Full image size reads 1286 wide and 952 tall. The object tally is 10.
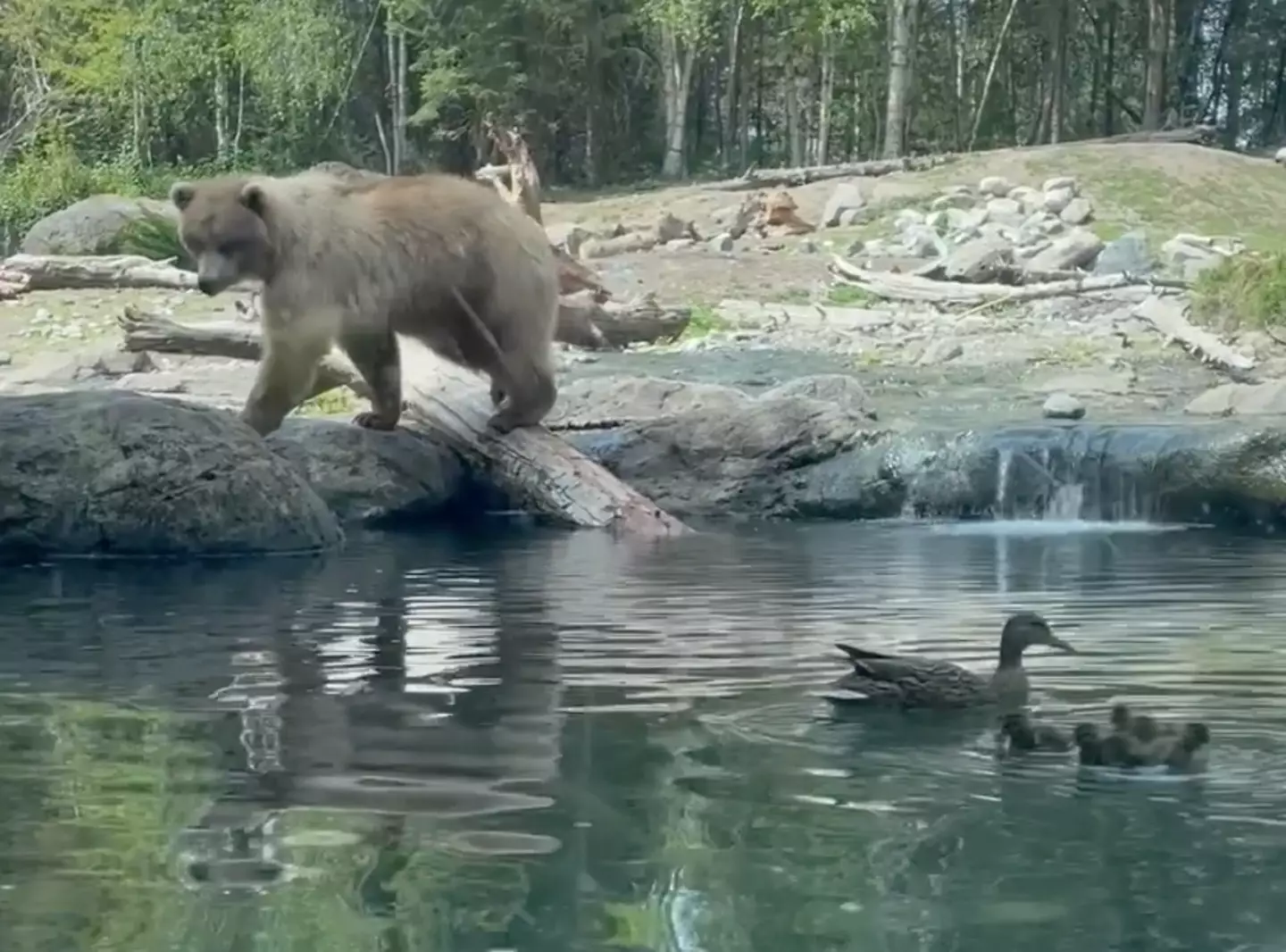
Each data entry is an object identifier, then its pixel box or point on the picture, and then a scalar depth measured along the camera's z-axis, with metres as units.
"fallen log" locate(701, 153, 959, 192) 31.91
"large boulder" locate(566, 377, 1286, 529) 13.60
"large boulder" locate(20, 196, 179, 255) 26.00
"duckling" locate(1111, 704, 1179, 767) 5.01
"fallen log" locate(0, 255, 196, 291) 24.00
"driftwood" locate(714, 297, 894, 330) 21.08
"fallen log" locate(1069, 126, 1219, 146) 33.72
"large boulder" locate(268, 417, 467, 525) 12.69
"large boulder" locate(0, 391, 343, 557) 10.90
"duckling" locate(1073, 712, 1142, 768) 5.07
